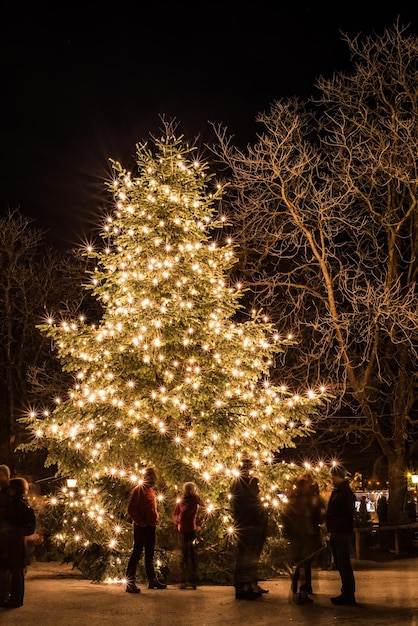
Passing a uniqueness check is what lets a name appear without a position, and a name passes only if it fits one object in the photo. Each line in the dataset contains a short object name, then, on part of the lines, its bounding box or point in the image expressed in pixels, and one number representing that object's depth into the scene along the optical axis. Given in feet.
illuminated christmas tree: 48.57
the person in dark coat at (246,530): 37.06
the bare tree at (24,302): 109.81
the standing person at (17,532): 32.83
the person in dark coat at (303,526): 36.50
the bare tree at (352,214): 74.49
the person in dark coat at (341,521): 35.50
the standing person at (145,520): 40.37
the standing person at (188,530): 42.04
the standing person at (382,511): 88.58
